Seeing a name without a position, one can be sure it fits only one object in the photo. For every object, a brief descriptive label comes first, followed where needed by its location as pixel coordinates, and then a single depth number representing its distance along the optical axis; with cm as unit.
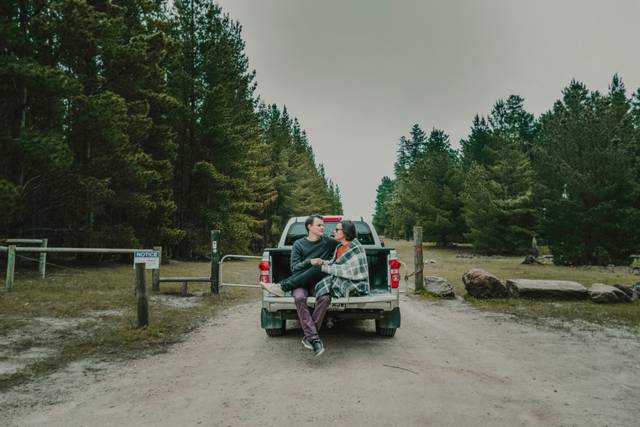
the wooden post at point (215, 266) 1177
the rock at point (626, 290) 1094
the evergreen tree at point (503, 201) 3700
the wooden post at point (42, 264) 1386
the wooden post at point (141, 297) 751
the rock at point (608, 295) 1068
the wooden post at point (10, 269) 1104
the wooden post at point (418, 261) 1291
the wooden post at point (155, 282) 1229
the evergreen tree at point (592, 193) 2389
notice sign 765
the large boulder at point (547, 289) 1119
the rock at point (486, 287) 1161
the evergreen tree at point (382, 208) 10408
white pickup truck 621
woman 599
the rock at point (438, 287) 1207
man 580
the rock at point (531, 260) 2658
